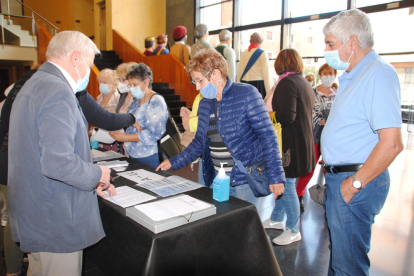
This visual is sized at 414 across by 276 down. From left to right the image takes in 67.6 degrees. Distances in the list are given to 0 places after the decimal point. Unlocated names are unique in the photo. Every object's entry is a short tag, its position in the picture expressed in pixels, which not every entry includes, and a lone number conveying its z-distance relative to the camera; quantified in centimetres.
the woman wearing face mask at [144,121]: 247
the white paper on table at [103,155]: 240
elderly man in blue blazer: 112
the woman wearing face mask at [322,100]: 339
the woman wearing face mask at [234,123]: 172
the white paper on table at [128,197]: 152
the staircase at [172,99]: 730
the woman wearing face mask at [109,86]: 359
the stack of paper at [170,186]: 166
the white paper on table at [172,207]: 130
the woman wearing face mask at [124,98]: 296
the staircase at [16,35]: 914
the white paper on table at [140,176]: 189
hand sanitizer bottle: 152
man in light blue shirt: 126
